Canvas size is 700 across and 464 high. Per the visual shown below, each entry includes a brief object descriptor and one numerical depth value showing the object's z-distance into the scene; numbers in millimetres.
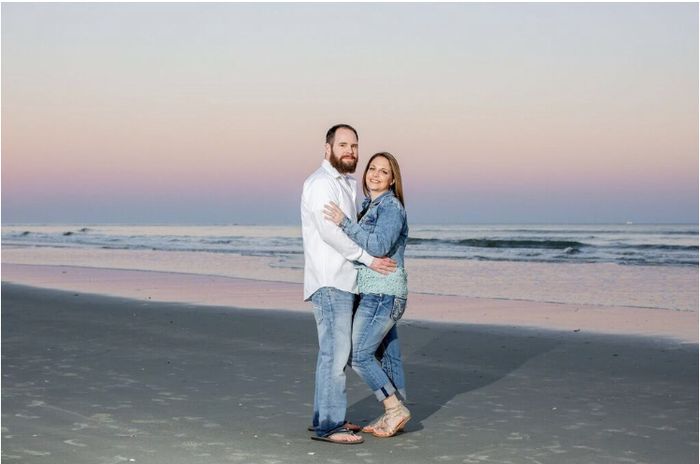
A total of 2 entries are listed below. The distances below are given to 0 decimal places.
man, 5453
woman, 5449
